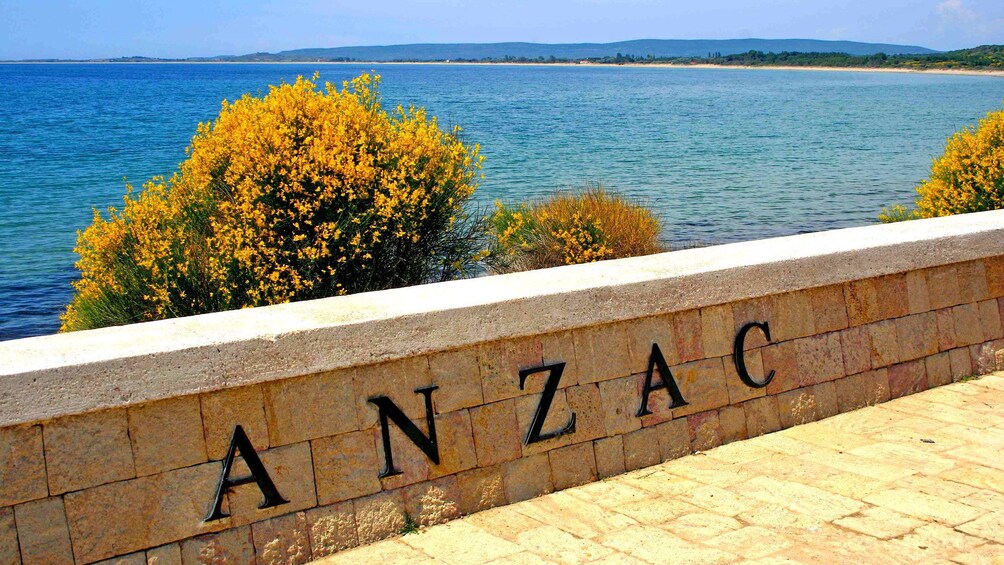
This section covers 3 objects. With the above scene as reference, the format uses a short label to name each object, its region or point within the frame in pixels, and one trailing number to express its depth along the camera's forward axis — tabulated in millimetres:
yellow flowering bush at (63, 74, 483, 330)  6004
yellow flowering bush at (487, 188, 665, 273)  9172
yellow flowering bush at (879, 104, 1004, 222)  9219
